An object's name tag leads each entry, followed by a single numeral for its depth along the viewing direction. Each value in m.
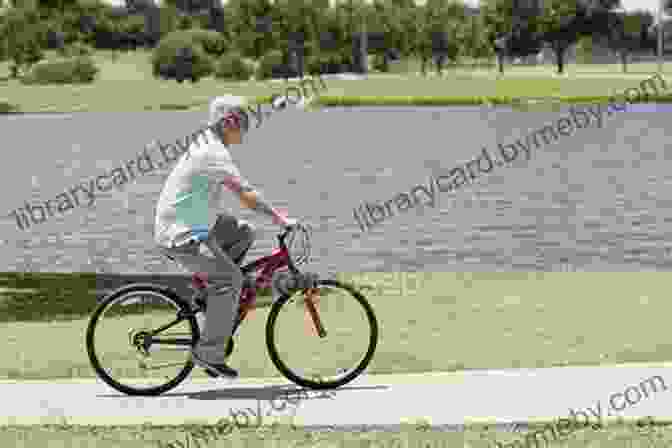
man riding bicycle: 16.55
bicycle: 17.02
